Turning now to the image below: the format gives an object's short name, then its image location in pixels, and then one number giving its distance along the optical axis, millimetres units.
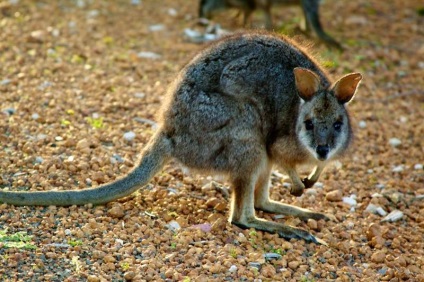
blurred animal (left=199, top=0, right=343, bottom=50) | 19625
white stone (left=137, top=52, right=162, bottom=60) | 17578
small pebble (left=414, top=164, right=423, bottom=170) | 14258
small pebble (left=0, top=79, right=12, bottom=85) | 15047
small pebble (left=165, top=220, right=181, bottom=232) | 10812
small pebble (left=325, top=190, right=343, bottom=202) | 12703
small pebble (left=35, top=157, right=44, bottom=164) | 11953
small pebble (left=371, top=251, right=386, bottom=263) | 10859
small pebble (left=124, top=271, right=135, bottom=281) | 9234
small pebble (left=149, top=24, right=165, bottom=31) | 19561
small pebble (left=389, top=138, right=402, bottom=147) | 15156
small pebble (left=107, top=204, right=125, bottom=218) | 10805
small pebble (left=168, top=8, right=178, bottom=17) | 21111
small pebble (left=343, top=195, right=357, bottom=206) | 12656
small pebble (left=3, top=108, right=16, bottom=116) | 13674
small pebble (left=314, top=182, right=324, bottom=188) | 13156
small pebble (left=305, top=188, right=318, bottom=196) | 12898
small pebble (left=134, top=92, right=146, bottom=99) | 15438
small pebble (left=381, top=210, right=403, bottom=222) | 12203
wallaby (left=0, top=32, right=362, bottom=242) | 10922
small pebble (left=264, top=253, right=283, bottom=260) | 10480
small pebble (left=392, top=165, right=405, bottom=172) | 14117
